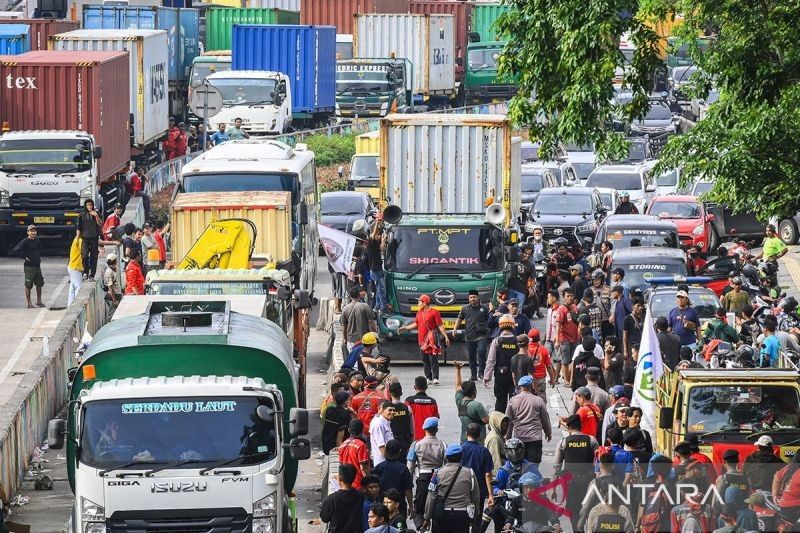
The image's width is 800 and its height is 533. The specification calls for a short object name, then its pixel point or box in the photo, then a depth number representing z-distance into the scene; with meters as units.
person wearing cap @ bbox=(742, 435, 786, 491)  14.69
